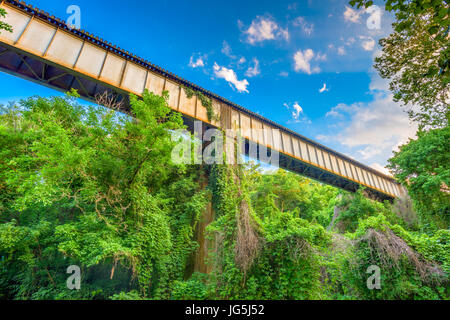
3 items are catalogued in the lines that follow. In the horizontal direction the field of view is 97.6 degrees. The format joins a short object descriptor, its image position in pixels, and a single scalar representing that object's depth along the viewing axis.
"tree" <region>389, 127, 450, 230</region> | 13.48
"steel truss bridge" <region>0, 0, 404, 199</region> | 8.45
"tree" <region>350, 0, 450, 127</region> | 8.20
